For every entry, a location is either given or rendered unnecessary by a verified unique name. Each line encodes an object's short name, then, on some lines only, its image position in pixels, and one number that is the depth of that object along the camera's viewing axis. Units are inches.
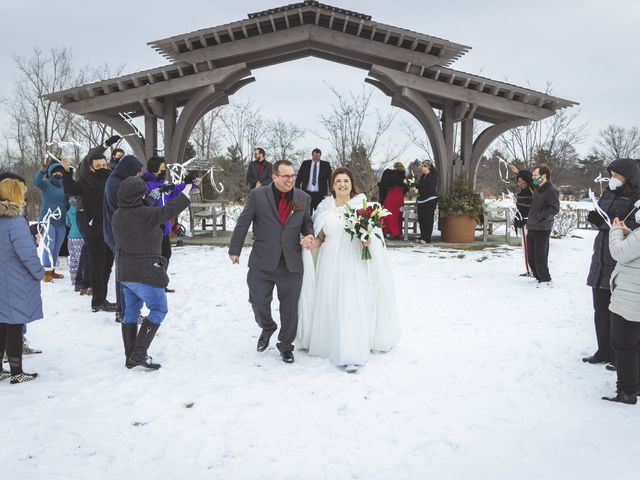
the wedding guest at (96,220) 266.1
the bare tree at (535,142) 792.9
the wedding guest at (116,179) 228.4
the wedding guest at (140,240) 177.6
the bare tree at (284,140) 1206.3
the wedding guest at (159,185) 223.5
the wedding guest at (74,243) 305.1
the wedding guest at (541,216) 307.6
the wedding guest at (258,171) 447.5
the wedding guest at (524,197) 343.0
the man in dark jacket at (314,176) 461.7
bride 193.0
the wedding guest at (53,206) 314.8
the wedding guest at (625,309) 149.6
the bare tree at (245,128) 1131.4
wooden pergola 448.1
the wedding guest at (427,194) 464.8
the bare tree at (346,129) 738.2
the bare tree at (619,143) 2182.6
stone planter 482.3
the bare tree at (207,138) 1147.9
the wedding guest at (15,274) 170.4
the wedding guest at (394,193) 480.7
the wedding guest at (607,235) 168.1
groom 197.5
